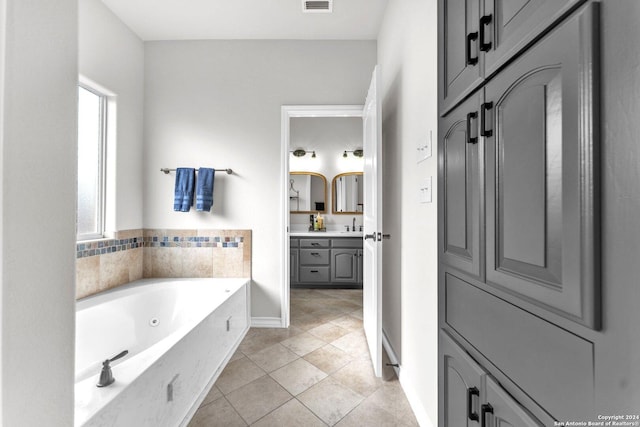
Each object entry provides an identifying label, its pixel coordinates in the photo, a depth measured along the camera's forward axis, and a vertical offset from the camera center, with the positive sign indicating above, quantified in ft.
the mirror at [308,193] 15.44 +1.13
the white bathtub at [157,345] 3.54 -2.48
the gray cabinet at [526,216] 1.66 -0.02
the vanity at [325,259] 13.39 -2.15
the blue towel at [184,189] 8.57 +0.74
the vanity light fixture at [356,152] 15.10 +3.28
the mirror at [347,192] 15.38 +1.18
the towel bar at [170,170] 8.79 +1.37
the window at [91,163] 7.35 +1.39
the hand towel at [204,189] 8.52 +0.75
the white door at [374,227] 6.08 -0.31
